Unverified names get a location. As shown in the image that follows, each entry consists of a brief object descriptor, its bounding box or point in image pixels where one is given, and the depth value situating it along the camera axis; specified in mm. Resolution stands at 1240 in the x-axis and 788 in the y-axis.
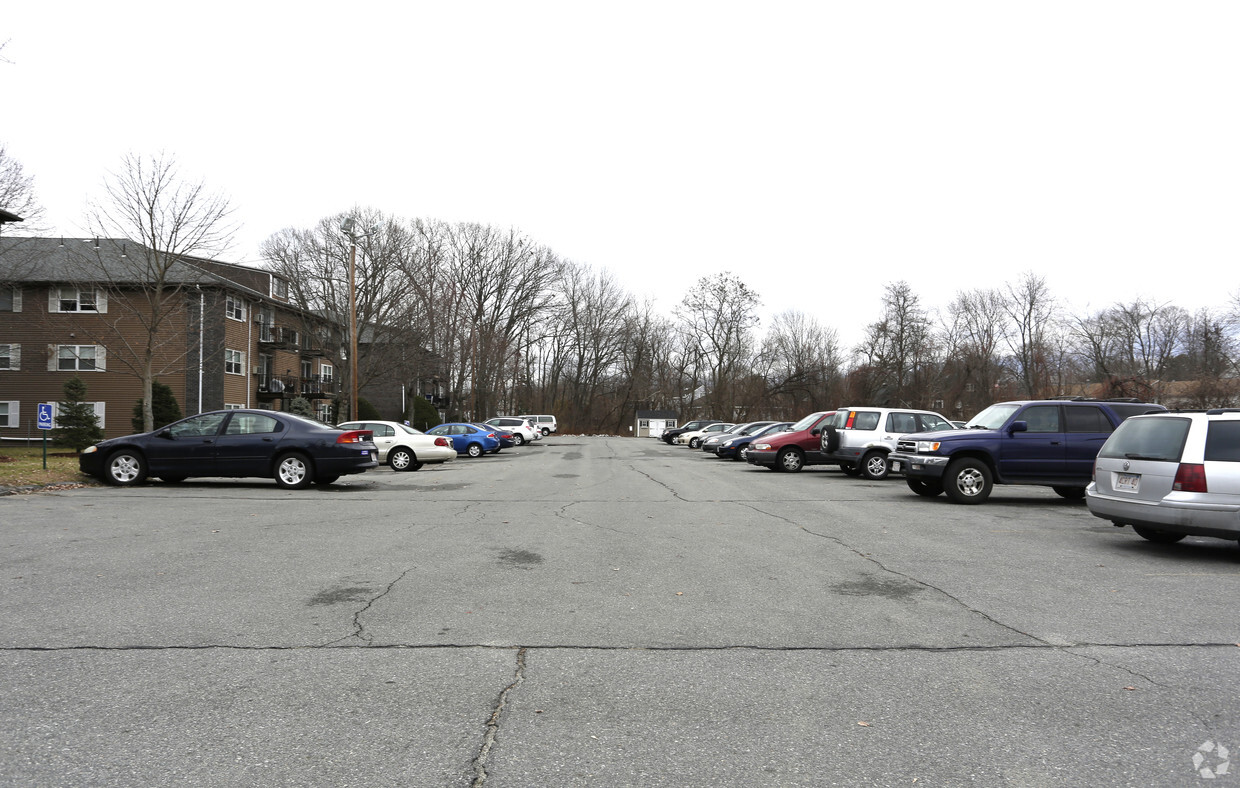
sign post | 16156
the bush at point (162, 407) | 34781
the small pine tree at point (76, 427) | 28984
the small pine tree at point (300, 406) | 46125
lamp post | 30859
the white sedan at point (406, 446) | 22953
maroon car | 22250
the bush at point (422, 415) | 54066
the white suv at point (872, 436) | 19641
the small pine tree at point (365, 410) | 49956
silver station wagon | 8180
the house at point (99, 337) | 37062
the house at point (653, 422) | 89638
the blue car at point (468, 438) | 34503
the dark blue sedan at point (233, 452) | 14758
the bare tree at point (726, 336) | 74312
